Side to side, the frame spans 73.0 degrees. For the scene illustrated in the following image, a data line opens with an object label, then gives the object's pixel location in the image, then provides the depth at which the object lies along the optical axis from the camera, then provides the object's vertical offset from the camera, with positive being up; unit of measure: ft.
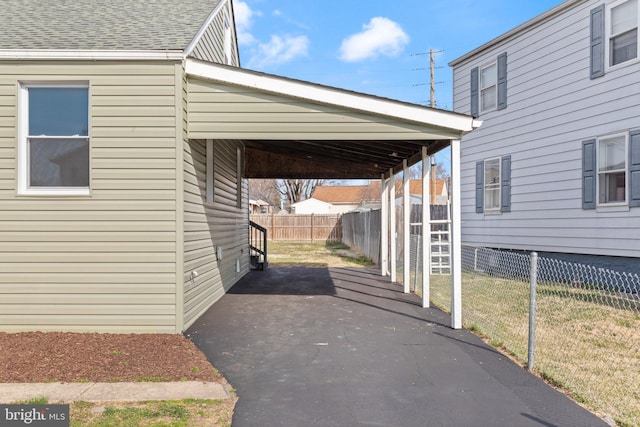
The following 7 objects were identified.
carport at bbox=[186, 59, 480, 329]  18.37 +4.30
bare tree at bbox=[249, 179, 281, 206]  195.93 +11.56
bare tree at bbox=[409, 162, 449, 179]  182.19 +19.07
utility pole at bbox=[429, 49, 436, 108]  68.23 +23.50
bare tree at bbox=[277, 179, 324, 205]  181.98 +11.18
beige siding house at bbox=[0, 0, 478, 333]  17.79 +2.89
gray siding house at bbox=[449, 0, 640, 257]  26.89 +6.09
